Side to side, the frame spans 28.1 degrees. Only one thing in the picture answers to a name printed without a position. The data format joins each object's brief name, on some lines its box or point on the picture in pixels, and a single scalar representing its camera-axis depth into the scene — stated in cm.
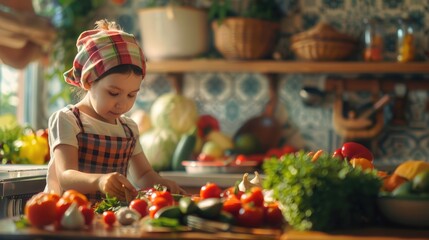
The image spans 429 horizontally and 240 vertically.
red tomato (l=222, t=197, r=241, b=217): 199
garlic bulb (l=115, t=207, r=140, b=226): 199
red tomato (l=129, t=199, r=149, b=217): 212
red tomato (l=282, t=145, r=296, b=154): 498
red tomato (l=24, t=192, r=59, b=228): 193
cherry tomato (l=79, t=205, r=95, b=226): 196
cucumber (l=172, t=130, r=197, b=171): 478
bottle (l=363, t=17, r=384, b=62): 496
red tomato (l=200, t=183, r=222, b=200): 218
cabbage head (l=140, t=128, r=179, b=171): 487
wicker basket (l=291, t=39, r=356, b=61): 489
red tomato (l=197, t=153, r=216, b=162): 481
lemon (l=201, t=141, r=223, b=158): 496
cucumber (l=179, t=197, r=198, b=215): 194
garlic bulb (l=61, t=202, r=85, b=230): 192
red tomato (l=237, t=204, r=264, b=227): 195
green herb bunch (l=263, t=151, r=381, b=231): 194
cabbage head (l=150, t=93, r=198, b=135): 509
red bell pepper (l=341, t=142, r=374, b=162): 247
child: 267
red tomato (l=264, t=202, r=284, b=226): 204
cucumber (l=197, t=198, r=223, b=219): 193
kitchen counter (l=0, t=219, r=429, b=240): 182
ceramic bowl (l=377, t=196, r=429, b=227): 200
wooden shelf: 488
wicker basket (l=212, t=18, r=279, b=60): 498
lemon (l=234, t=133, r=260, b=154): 506
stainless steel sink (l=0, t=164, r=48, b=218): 303
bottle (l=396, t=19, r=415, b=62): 494
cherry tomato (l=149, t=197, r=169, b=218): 203
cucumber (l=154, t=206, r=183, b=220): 194
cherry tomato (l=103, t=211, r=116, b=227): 200
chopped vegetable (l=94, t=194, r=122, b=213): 228
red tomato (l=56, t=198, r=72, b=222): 196
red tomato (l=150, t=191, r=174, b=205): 215
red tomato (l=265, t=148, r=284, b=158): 492
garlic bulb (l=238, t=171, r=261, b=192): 243
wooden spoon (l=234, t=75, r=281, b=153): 522
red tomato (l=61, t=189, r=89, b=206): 203
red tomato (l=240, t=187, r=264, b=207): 203
